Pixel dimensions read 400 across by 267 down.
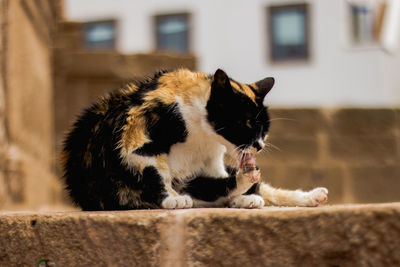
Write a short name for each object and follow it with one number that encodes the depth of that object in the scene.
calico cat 2.14
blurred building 12.44
